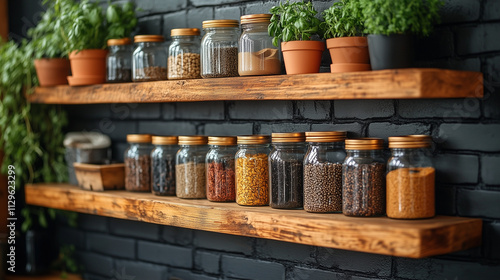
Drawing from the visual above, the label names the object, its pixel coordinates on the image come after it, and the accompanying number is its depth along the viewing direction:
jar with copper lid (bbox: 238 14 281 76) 1.74
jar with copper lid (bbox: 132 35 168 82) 2.05
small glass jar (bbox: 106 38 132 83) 2.17
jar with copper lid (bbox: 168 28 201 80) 1.92
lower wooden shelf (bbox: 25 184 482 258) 1.39
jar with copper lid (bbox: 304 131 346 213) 1.64
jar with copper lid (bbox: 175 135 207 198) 1.94
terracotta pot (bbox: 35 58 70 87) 2.35
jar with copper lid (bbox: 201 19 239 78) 1.82
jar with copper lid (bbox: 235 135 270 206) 1.78
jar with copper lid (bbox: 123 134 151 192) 2.14
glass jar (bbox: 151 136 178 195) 2.02
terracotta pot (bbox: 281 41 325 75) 1.65
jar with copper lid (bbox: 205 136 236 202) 1.86
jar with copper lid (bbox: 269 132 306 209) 1.71
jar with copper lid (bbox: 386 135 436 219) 1.51
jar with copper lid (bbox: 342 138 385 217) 1.57
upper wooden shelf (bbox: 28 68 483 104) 1.39
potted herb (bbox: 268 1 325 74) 1.66
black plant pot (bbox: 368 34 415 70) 1.47
